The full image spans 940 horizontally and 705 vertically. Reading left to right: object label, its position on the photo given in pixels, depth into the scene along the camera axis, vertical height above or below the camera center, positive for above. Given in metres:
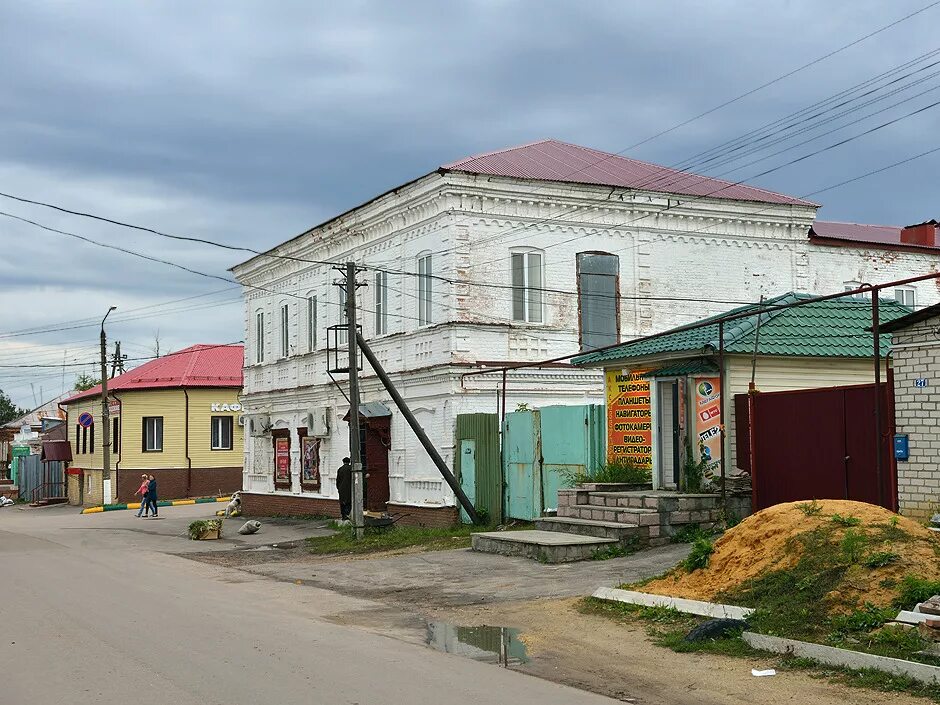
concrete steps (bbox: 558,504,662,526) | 17.39 -1.61
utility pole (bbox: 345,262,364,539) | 22.19 +0.45
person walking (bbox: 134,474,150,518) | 37.28 -2.58
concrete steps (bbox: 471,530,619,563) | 16.80 -2.01
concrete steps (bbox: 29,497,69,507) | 56.16 -3.96
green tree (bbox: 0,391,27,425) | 123.75 +1.69
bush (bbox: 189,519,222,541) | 26.05 -2.52
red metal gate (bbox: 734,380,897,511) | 15.12 -0.42
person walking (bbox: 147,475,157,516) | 37.28 -2.38
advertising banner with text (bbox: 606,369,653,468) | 20.25 +0.03
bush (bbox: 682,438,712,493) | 18.36 -0.90
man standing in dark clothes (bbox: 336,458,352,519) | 25.80 -1.51
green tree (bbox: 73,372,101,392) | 101.62 +4.07
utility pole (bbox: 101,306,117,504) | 43.97 -0.71
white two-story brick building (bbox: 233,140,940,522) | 25.08 +3.76
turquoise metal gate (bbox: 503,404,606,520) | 20.97 -0.63
